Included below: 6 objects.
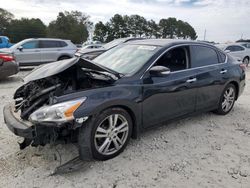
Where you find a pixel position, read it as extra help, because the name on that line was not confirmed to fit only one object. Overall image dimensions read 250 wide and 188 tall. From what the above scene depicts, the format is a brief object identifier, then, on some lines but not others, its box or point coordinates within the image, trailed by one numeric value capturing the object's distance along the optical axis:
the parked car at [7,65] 6.10
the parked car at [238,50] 11.40
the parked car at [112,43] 9.72
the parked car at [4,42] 13.38
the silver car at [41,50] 8.64
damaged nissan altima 2.17
